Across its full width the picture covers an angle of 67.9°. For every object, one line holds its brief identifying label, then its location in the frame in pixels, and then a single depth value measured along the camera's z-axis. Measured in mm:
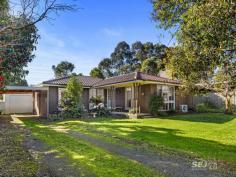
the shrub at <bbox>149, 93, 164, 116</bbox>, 15545
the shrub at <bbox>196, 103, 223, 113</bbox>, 18329
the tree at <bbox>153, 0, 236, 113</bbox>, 4429
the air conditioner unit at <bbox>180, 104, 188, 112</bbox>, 18003
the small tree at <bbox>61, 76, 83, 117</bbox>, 16215
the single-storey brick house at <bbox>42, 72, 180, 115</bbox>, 16545
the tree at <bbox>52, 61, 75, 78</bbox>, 46220
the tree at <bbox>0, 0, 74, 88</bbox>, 4190
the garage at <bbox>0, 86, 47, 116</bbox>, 19195
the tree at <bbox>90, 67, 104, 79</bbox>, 33772
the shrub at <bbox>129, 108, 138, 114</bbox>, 15960
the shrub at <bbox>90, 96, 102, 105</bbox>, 19822
